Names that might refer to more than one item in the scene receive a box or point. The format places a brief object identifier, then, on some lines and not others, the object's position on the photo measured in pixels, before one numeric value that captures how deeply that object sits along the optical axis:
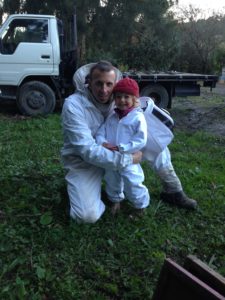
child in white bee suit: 2.20
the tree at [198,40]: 16.37
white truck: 5.93
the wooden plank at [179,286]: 1.10
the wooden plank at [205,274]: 1.16
